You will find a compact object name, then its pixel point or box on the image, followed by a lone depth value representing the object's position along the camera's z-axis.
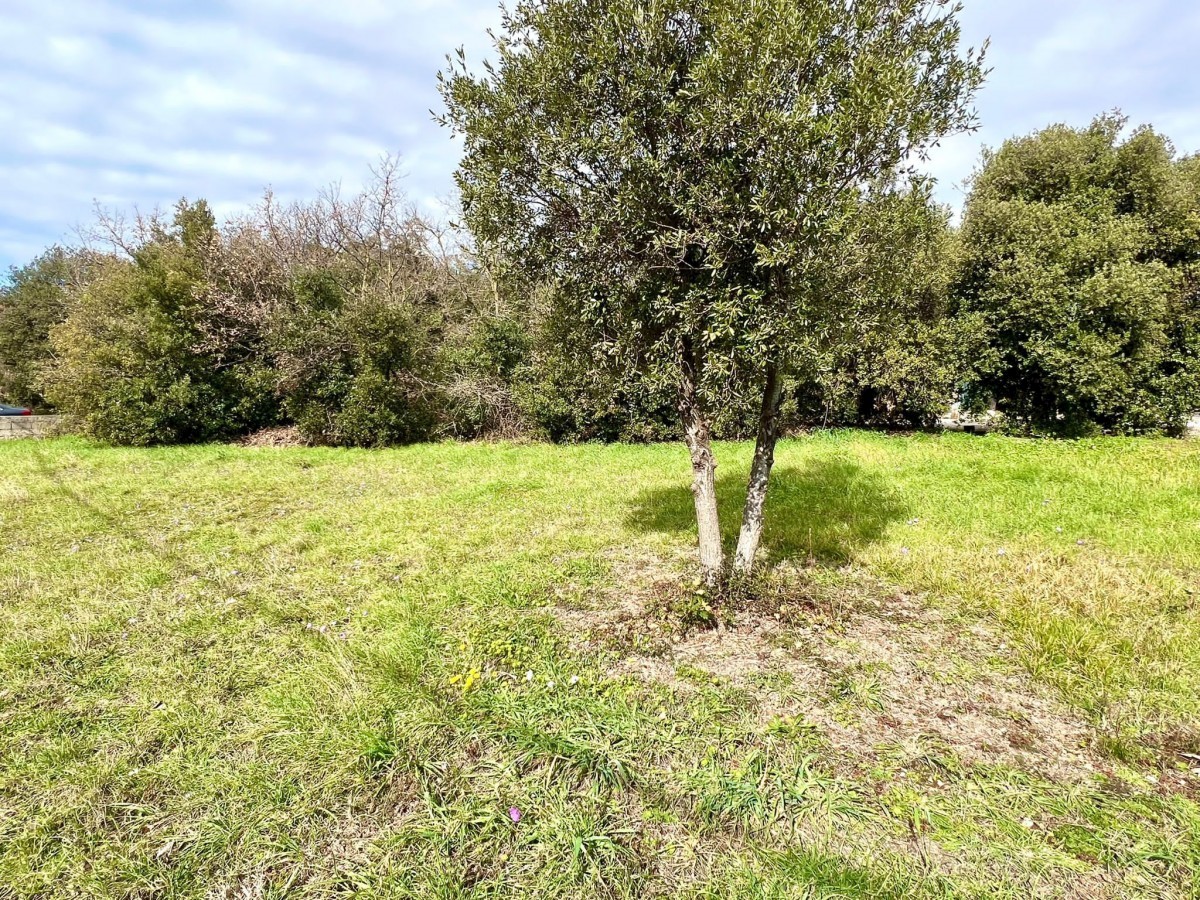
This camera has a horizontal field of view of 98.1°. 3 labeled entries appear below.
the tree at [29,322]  24.89
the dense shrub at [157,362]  14.89
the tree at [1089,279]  12.23
